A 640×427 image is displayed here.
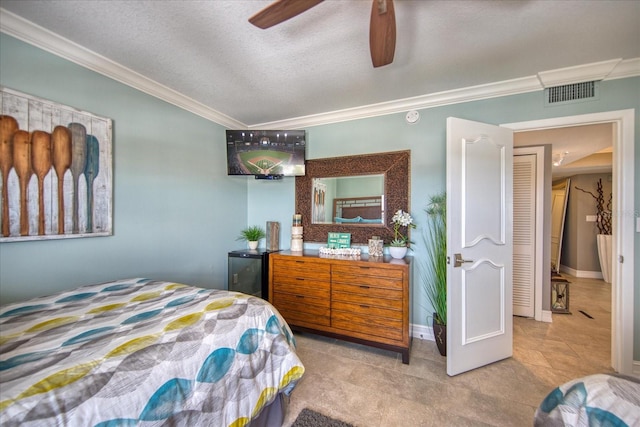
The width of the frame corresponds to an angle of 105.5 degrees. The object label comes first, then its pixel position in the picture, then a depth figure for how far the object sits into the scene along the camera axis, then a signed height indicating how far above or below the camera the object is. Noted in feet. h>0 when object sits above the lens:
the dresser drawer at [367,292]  7.18 -2.50
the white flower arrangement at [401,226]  8.25 -0.55
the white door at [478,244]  6.64 -0.94
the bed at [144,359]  2.41 -1.80
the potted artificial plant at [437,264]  7.64 -1.77
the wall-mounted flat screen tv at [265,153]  9.77 +2.32
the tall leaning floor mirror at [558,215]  17.90 -0.32
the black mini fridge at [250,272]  9.28 -2.45
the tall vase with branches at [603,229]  15.43 -1.23
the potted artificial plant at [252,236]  10.43 -1.09
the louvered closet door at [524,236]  10.33 -1.09
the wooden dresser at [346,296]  7.13 -2.75
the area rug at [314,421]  4.92 -4.34
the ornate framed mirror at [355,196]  8.93 +0.57
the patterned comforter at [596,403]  2.65 -2.23
